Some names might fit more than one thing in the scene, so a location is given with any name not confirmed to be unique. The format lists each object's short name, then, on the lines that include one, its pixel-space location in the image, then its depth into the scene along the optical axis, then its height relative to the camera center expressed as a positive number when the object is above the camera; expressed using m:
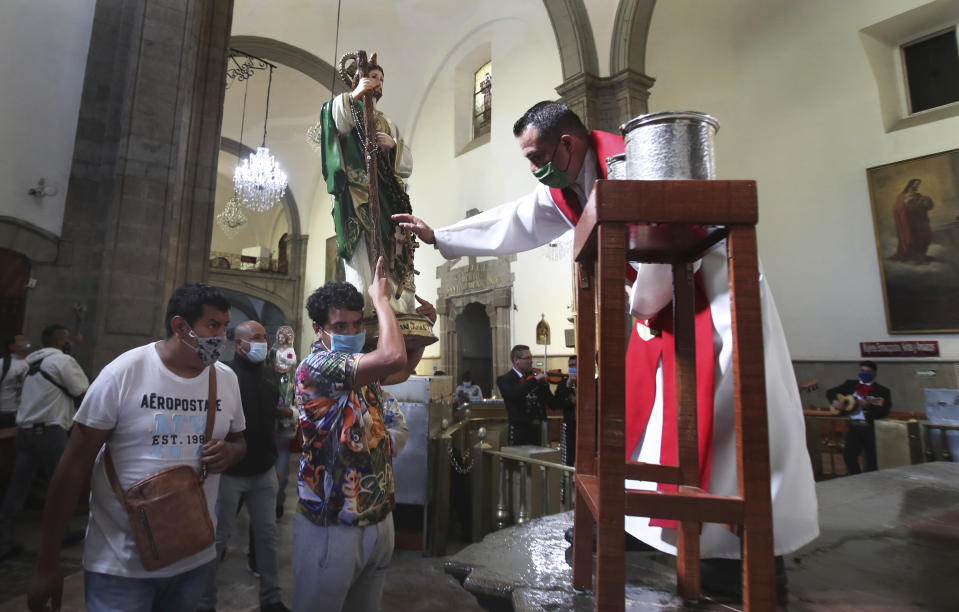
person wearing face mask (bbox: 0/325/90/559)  4.16 -0.30
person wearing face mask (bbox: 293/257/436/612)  1.81 -0.29
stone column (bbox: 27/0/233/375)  4.71 +1.96
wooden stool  0.90 +0.02
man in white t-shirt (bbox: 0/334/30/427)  4.77 +0.01
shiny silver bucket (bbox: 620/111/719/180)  1.02 +0.46
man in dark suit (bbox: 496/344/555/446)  5.34 -0.12
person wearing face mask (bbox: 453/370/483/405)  9.82 -0.19
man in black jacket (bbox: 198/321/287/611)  3.29 -0.57
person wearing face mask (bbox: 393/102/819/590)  1.10 +0.09
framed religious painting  7.91 +2.23
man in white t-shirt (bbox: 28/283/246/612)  1.71 -0.23
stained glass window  14.38 +7.74
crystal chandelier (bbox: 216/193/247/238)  15.24 +4.71
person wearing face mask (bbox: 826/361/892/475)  6.13 -0.30
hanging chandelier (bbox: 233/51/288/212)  13.16 +5.01
